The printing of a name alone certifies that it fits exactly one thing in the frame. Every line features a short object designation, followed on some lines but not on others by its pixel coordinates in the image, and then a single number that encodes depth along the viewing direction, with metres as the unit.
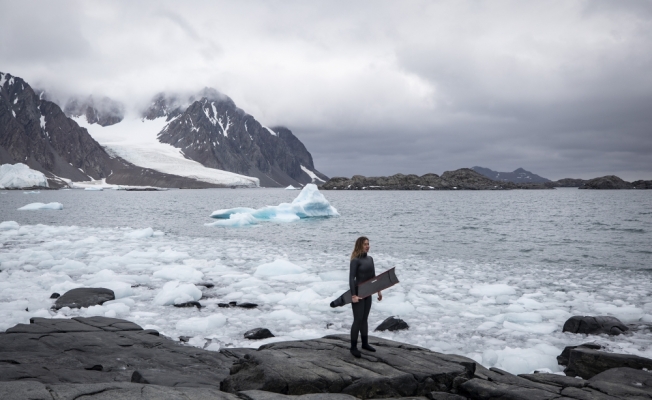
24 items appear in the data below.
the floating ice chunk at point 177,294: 12.16
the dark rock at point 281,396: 4.98
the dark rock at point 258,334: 9.35
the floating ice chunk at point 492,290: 13.77
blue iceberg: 44.44
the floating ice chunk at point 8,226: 31.71
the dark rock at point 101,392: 4.36
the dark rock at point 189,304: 11.95
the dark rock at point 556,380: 6.18
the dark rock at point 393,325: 10.23
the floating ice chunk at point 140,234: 27.97
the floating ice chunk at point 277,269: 16.52
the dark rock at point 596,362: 7.43
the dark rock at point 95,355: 6.14
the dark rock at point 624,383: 5.85
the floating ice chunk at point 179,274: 15.34
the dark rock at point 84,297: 11.48
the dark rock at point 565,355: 8.30
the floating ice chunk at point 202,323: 9.98
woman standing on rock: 6.80
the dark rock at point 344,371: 5.57
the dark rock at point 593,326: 10.07
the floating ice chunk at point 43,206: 55.88
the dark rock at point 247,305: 11.98
